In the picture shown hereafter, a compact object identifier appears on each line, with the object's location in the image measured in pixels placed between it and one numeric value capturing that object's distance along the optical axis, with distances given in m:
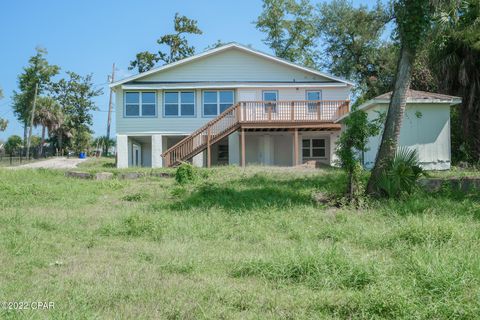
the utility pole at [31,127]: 38.50
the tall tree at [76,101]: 51.44
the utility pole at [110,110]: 40.09
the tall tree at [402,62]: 10.30
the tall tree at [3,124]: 54.21
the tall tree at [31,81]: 49.22
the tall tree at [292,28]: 38.41
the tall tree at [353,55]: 34.69
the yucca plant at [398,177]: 10.39
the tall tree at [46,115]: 44.25
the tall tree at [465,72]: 17.72
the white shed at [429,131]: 17.66
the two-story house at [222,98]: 25.17
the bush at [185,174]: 14.59
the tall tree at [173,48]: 40.28
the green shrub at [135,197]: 12.03
